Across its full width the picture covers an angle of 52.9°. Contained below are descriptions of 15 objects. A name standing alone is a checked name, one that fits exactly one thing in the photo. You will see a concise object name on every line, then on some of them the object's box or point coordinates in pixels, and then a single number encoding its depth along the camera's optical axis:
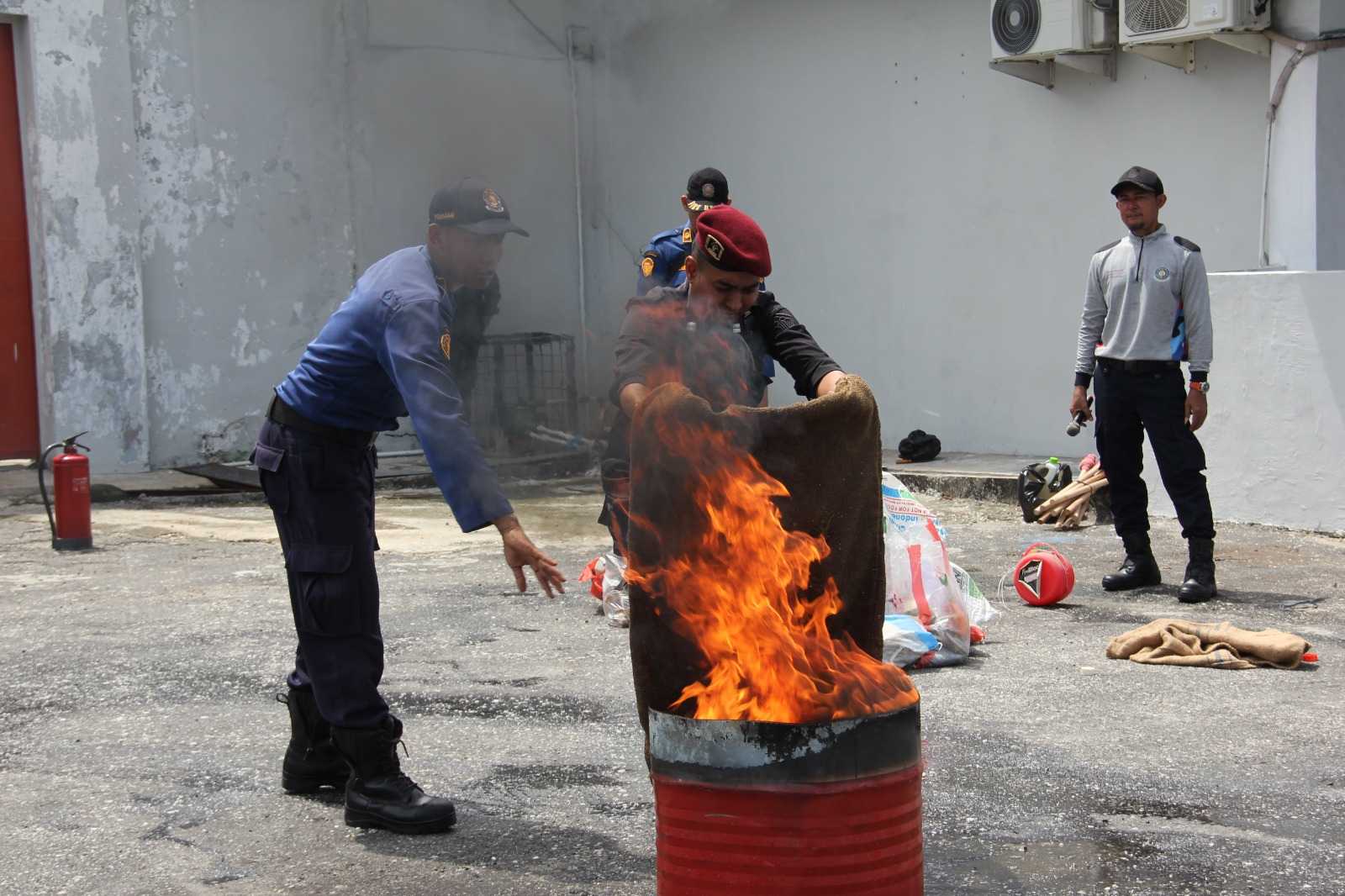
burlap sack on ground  5.27
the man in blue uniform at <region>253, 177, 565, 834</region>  3.73
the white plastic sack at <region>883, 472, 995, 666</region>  5.44
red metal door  11.38
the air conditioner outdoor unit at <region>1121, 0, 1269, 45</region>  8.66
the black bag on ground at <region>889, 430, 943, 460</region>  11.07
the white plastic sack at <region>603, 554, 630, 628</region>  6.14
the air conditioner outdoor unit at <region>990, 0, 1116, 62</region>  9.83
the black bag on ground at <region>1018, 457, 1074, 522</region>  9.15
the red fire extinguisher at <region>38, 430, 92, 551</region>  8.11
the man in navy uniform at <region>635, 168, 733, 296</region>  6.35
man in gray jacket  6.61
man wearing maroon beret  3.35
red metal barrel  2.55
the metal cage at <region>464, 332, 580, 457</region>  13.29
